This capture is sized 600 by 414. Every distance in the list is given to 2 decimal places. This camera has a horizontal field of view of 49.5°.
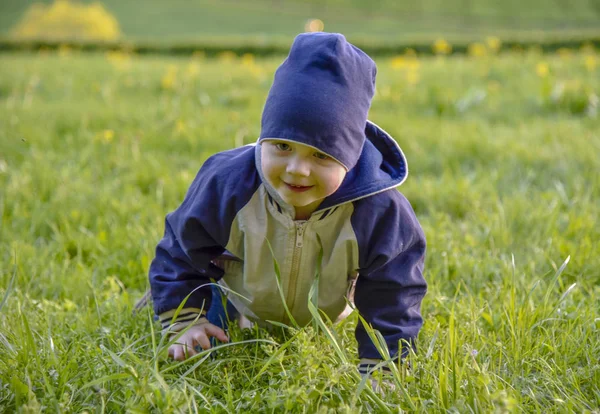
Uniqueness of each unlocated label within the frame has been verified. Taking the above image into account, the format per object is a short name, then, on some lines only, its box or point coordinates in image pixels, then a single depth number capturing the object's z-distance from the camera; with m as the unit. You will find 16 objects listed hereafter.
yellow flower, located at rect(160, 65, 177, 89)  6.83
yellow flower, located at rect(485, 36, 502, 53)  8.35
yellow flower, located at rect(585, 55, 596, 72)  7.56
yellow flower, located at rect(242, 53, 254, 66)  8.72
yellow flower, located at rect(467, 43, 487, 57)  9.27
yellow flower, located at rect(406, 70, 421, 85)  7.02
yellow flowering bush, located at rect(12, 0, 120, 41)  28.75
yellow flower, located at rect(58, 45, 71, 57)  11.43
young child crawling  1.85
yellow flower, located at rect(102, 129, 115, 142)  4.56
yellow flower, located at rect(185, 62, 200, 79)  7.70
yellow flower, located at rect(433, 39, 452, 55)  16.75
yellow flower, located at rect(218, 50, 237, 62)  10.66
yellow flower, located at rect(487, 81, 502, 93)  6.79
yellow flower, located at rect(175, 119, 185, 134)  4.84
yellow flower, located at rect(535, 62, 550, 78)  7.00
